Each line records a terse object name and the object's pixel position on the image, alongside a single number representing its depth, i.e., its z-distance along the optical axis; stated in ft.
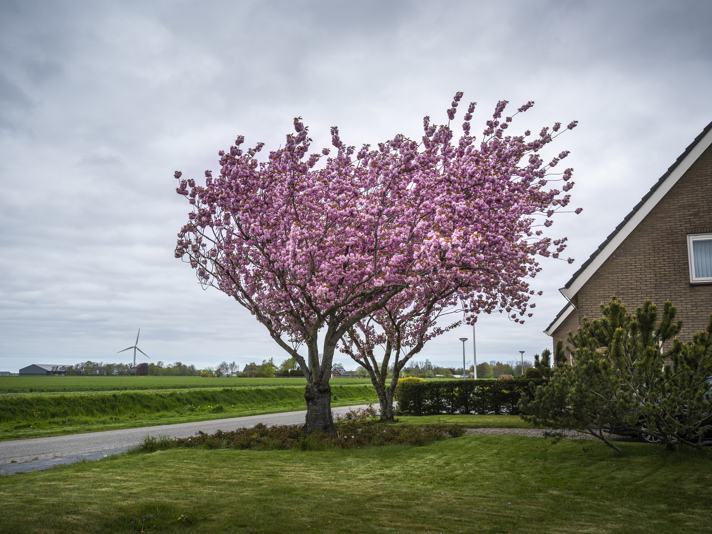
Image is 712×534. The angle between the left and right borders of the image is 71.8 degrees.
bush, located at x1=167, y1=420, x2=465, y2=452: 43.73
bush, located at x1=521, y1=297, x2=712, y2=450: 30.09
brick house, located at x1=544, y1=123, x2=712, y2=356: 49.83
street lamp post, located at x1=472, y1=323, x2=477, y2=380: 165.99
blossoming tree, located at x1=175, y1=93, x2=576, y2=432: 45.47
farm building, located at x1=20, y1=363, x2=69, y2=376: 505.25
